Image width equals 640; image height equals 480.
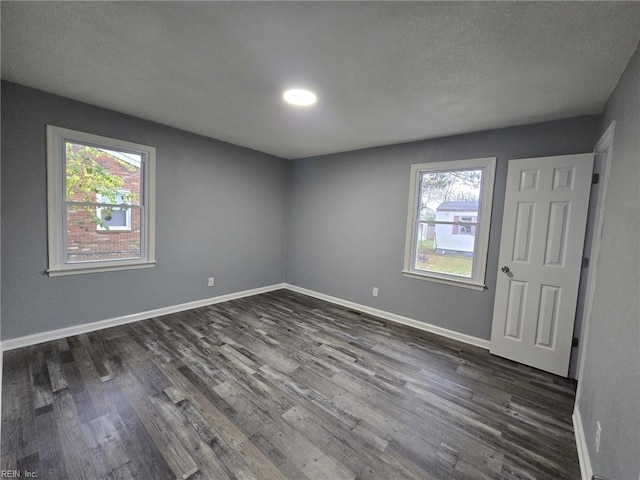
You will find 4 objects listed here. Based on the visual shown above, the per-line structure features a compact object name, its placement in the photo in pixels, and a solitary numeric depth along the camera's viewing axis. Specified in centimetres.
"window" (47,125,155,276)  271
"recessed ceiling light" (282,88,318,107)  229
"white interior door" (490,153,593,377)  250
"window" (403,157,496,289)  309
